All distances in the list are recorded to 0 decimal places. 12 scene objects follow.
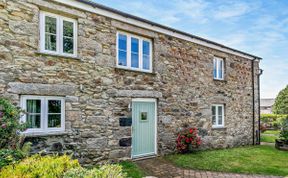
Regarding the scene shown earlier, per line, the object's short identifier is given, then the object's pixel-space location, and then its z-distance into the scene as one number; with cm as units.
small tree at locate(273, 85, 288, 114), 3494
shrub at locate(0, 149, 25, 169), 388
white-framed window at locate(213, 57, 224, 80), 1212
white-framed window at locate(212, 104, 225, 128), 1184
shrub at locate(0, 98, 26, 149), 523
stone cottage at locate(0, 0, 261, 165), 615
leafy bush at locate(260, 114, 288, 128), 2828
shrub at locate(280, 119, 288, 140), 1232
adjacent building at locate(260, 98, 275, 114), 5000
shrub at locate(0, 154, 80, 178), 320
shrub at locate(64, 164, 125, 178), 302
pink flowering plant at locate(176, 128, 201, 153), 960
